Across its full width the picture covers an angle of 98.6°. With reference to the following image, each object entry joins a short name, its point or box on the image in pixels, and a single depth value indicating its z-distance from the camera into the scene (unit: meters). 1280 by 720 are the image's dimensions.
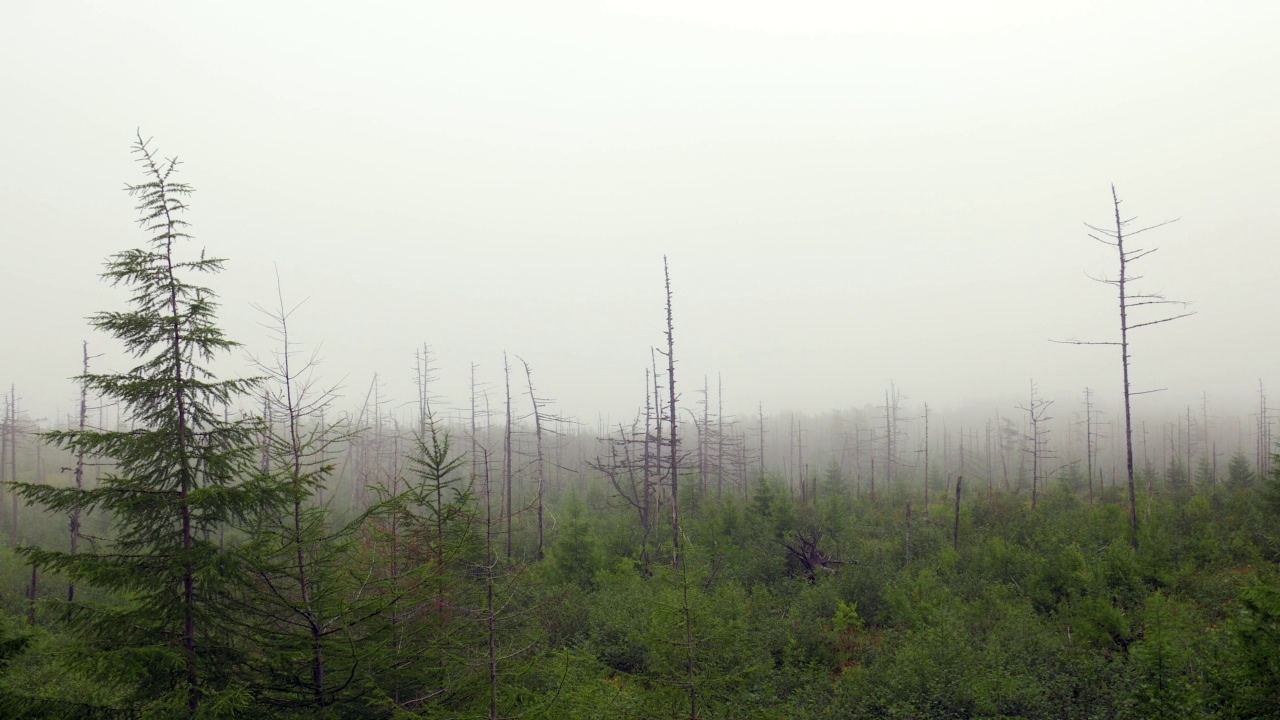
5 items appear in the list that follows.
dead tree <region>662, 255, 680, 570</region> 22.17
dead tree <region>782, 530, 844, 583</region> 22.97
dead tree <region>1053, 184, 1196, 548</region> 20.06
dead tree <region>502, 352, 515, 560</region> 30.64
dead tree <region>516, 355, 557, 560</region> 28.26
